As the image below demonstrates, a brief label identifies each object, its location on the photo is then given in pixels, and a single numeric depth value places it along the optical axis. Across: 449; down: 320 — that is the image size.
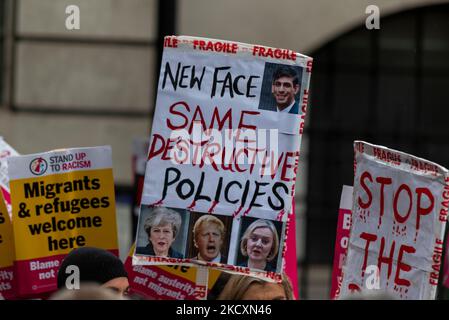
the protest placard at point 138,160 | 9.88
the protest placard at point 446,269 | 7.52
